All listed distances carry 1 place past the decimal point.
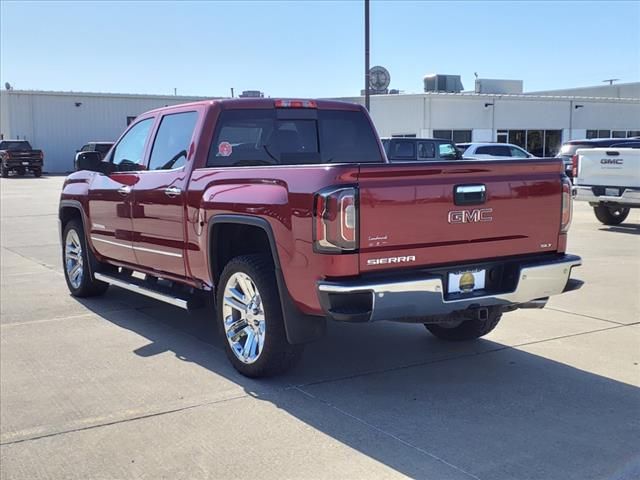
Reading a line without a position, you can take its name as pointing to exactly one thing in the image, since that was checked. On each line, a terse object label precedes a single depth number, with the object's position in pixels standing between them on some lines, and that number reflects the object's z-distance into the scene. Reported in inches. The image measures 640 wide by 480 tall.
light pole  690.2
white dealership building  1535.4
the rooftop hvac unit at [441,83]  1705.2
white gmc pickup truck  546.0
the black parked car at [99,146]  1296.8
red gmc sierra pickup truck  169.5
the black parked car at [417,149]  688.4
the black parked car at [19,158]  1539.1
